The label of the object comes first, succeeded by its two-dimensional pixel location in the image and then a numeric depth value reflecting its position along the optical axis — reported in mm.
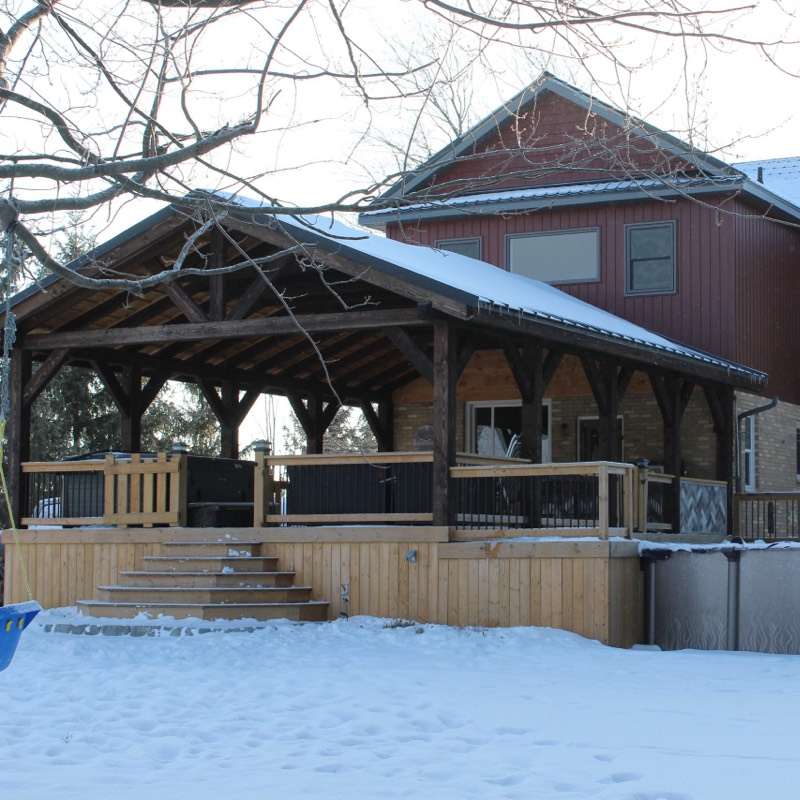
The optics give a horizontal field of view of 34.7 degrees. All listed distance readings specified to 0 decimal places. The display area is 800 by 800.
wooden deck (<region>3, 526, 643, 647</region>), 13445
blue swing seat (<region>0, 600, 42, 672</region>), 6215
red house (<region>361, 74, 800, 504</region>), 20156
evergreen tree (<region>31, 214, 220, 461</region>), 28750
